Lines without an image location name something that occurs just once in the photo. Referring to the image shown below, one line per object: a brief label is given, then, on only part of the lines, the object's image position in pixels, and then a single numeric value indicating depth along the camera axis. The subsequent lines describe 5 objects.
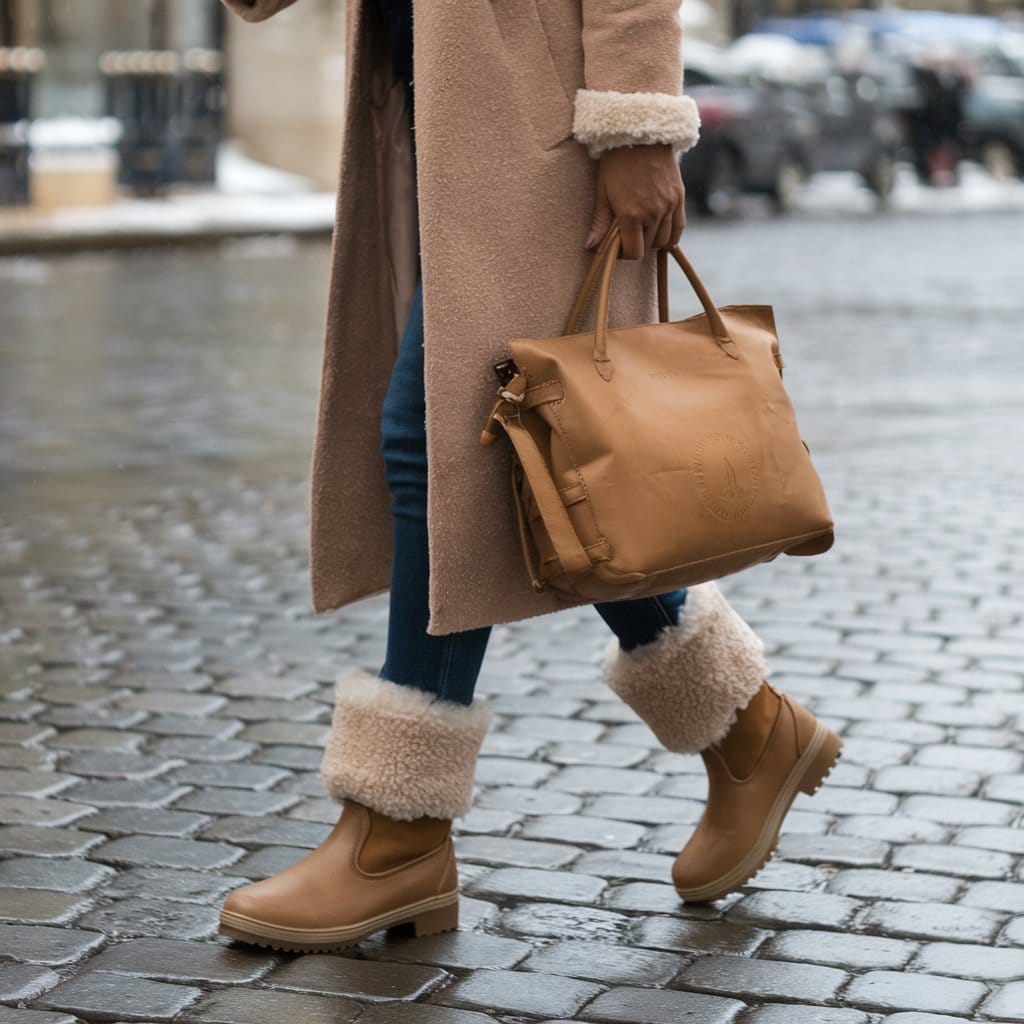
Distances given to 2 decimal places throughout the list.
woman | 2.65
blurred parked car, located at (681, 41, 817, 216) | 21.92
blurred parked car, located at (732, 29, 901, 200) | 24.80
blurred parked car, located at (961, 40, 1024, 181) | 29.16
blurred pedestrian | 28.52
